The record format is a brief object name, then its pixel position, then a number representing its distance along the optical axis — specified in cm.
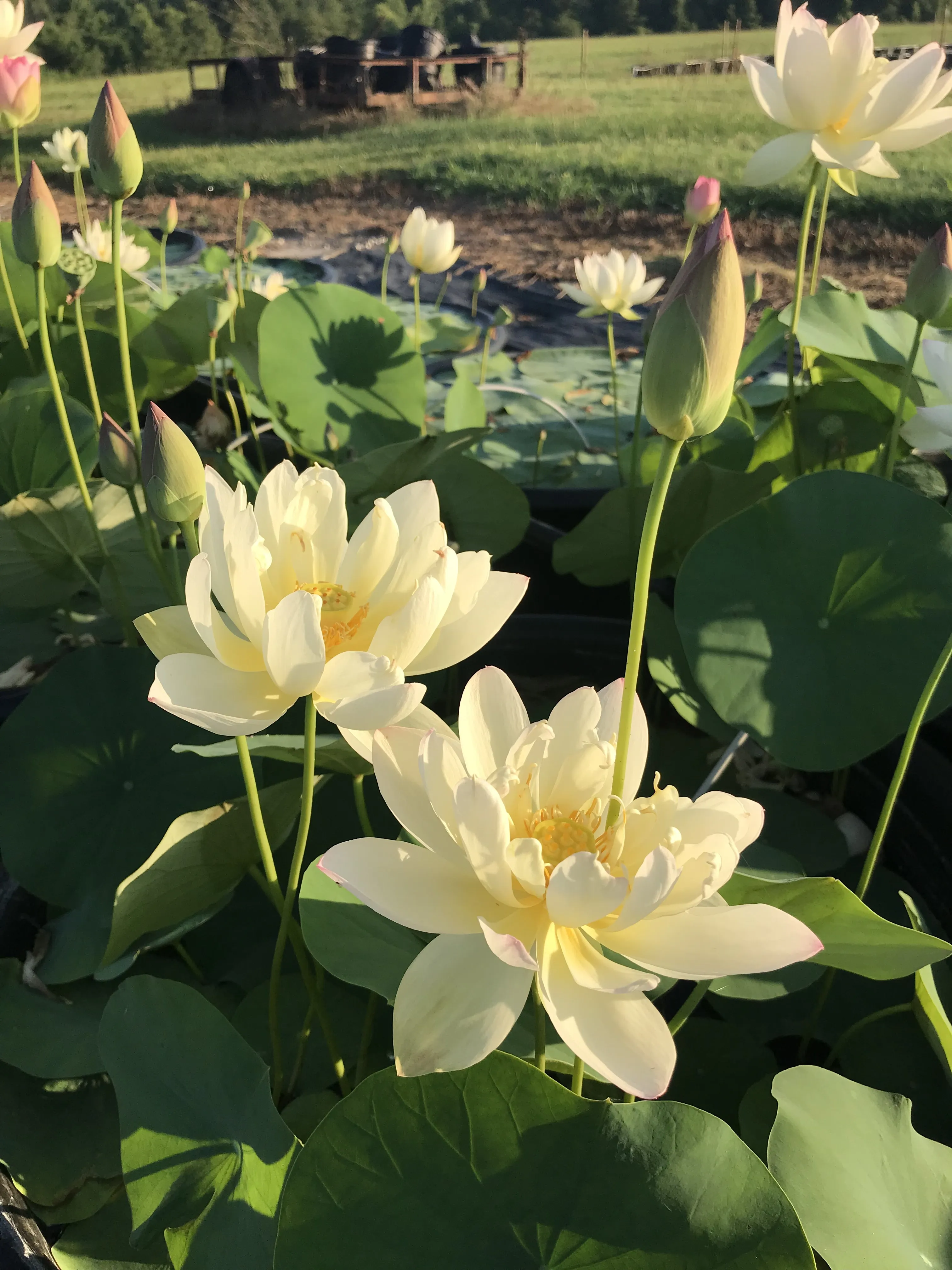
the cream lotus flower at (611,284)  138
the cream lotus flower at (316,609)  39
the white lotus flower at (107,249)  156
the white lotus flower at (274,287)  151
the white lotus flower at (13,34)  100
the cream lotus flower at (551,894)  34
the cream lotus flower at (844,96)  82
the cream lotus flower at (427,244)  144
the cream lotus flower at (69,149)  149
